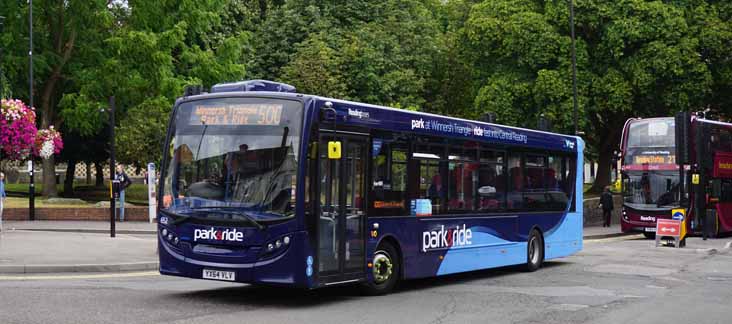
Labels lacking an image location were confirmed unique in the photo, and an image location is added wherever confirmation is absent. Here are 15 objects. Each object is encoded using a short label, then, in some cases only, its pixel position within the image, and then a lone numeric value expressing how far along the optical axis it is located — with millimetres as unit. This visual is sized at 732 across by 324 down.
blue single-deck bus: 12727
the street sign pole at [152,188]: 22172
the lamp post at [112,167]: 21656
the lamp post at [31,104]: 33406
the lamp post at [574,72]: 40262
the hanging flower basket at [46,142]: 35062
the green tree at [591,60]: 43469
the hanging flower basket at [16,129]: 31078
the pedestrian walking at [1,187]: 29047
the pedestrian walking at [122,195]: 33928
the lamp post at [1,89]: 32206
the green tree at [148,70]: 39406
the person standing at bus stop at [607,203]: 40081
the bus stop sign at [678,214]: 29922
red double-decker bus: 34438
